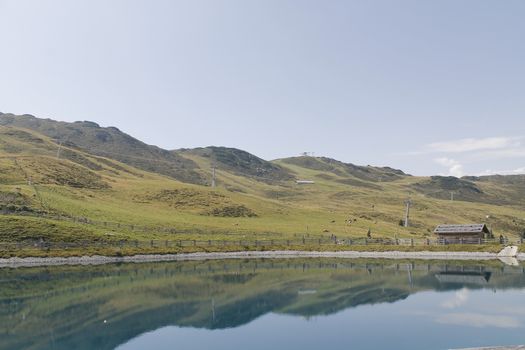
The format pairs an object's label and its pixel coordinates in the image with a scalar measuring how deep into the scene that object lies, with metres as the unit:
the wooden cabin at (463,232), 99.25
